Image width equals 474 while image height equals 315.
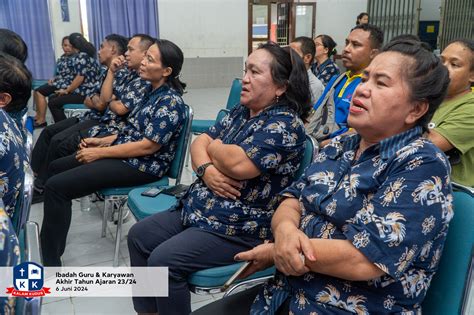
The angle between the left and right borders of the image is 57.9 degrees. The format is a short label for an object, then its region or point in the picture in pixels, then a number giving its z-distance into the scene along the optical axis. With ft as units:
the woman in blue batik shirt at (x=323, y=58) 13.69
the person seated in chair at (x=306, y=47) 11.87
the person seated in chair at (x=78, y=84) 15.70
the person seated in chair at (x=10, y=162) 4.73
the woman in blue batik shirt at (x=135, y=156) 7.17
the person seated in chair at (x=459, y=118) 5.55
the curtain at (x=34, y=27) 20.65
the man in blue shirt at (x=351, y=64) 8.23
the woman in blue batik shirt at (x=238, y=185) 4.88
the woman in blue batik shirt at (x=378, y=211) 3.08
